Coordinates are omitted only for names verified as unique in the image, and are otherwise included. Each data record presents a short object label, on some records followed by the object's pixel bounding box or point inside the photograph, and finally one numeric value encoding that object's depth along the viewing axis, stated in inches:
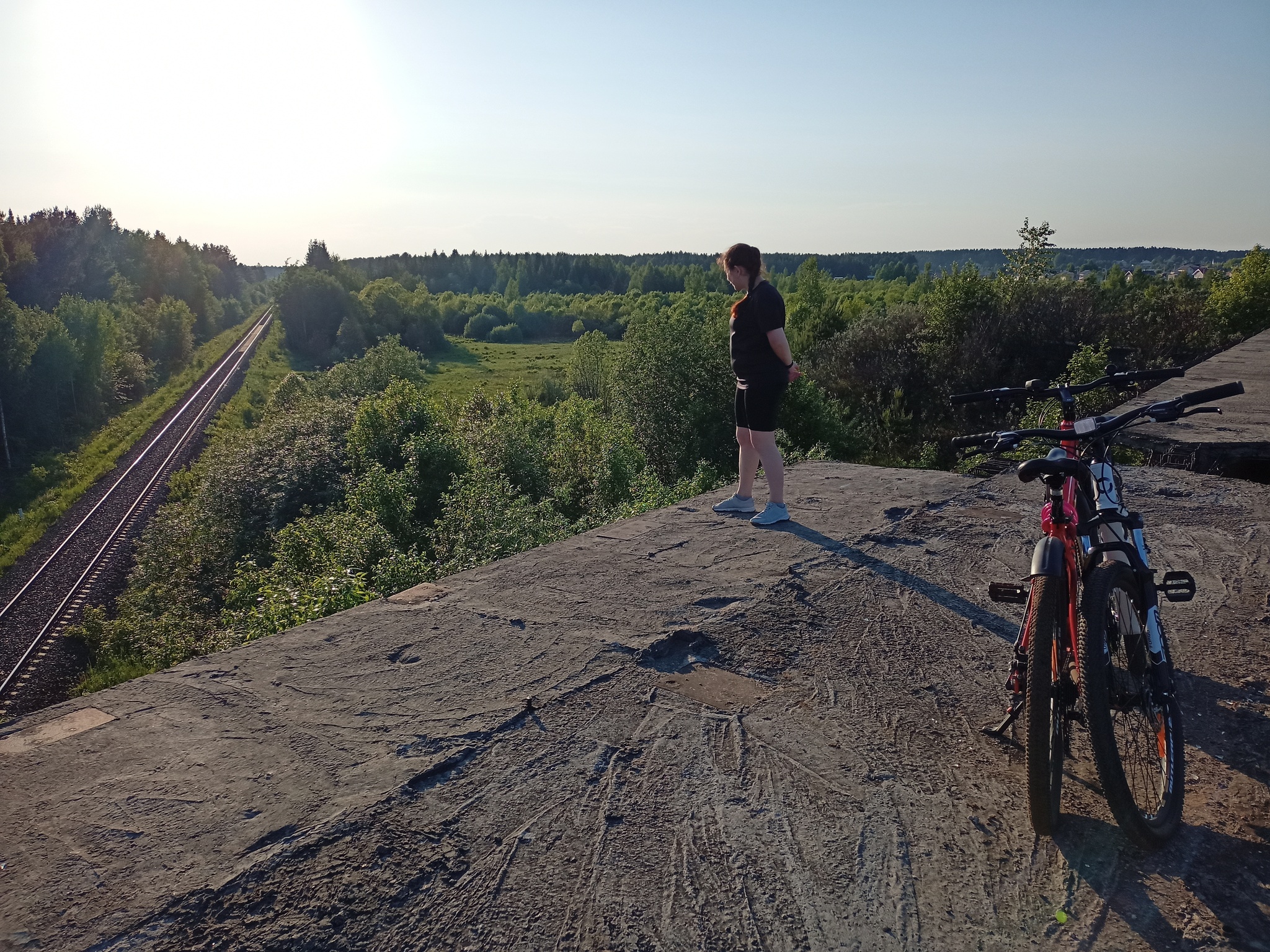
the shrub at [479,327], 4869.6
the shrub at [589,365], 2317.9
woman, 219.3
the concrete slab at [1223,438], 283.1
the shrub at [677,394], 1096.2
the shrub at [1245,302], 951.0
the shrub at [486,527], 514.0
